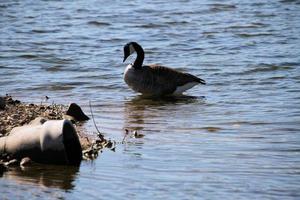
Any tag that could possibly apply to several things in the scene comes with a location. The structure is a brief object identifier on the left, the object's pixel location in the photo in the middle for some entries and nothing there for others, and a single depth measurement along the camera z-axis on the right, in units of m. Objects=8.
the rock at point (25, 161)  15.19
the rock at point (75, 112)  19.98
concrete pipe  14.96
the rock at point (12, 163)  15.21
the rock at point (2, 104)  19.81
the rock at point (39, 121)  16.23
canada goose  26.16
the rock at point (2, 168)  14.72
